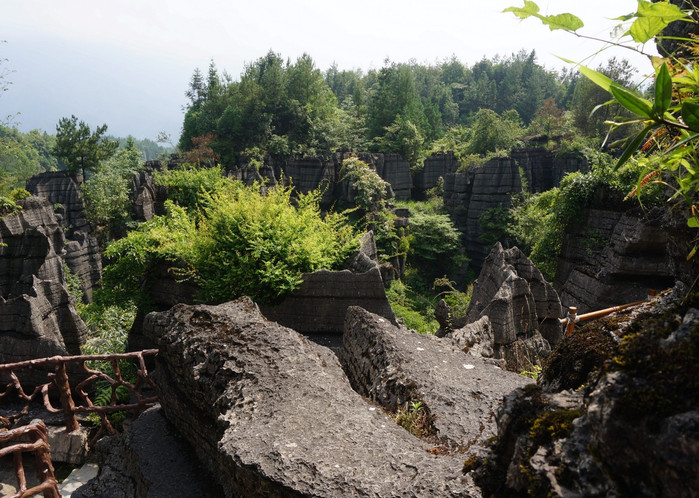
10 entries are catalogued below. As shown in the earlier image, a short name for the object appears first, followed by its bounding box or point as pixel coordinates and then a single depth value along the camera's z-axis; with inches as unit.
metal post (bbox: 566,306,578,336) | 110.8
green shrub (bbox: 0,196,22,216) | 456.8
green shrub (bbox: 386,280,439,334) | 485.4
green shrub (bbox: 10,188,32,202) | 661.3
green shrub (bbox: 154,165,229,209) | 613.0
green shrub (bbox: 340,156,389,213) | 830.5
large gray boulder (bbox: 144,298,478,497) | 76.0
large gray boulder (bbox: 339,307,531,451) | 107.4
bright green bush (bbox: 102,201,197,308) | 250.5
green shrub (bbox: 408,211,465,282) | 890.7
